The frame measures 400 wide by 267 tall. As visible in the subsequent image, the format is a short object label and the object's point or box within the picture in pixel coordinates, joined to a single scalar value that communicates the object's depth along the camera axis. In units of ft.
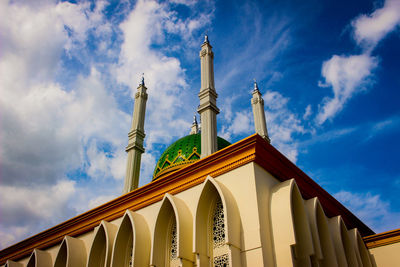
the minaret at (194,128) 68.14
